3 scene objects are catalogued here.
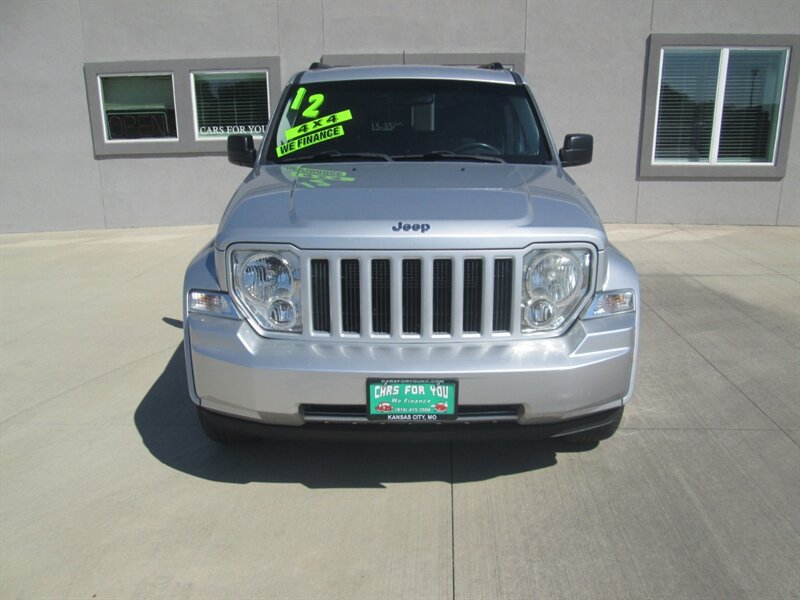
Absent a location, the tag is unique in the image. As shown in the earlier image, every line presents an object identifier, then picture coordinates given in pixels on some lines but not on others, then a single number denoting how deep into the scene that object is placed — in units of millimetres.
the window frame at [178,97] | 10367
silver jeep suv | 3096
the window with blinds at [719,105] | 10328
